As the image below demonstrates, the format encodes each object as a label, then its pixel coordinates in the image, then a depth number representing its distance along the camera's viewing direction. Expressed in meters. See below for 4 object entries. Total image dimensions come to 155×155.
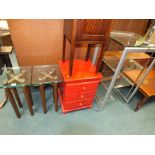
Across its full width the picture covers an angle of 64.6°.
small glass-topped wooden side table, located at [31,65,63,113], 1.38
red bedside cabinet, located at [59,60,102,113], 1.35
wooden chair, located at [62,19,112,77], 1.04
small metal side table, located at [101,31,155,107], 1.19
